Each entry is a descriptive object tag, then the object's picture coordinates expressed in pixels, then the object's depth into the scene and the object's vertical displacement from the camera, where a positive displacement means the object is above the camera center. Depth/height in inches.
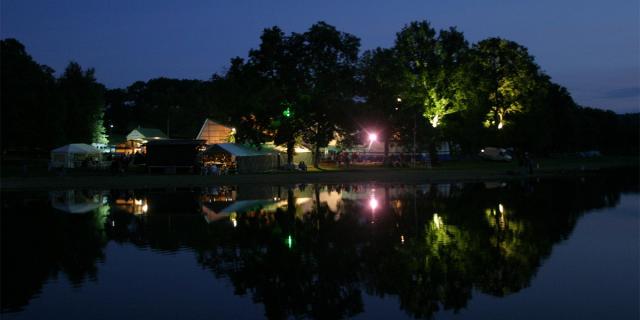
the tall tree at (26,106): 2288.4 +216.0
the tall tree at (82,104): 2960.1 +287.8
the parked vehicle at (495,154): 2864.2 +24.3
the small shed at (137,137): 3078.2 +136.7
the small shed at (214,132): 2566.4 +122.7
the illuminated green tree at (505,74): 2618.1 +370.1
